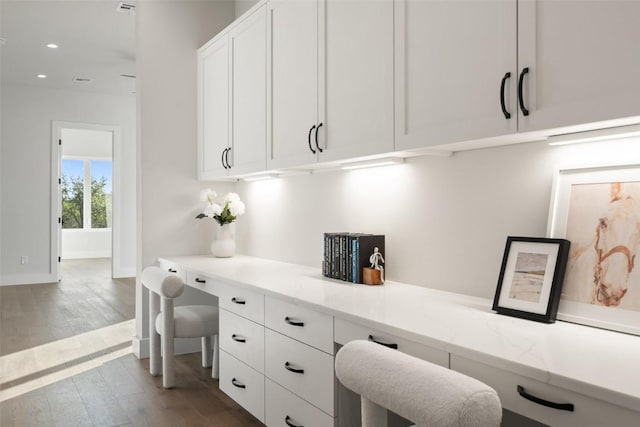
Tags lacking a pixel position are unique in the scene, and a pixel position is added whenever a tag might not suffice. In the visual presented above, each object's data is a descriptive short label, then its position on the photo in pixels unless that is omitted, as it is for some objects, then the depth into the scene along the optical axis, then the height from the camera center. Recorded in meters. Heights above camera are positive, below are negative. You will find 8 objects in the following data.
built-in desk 1.01 -0.34
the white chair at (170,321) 2.90 -0.68
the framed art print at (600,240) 1.40 -0.08
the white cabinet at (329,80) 1.99 +0.62
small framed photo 1.52 -0.21
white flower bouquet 3.52 +0.02
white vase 3.56 -0.23
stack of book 2.30 -0.20
